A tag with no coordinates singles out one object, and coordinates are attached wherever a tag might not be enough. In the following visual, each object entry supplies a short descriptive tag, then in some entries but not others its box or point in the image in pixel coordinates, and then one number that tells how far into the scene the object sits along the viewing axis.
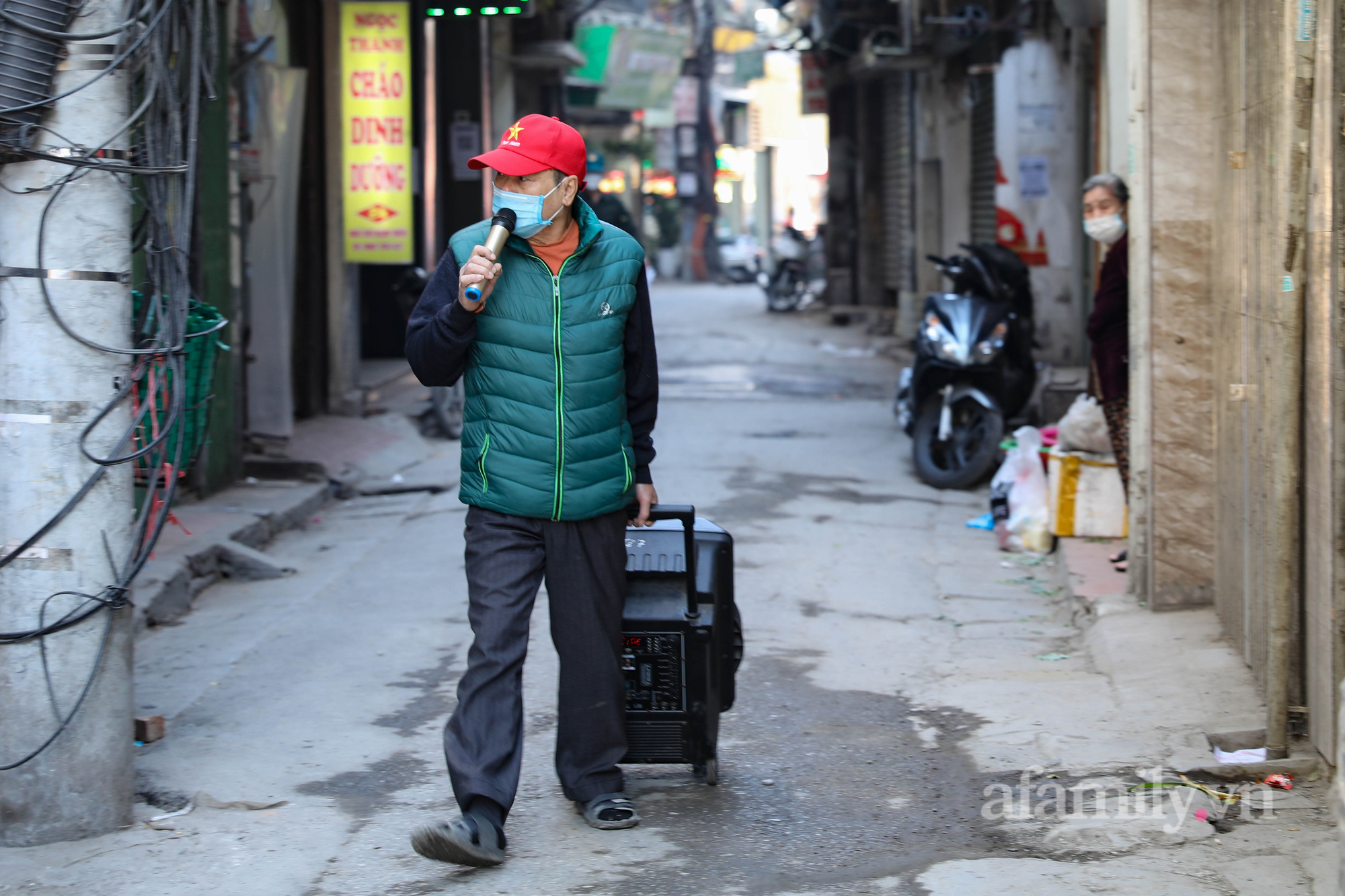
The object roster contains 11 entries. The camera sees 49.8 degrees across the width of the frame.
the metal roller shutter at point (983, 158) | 15.56
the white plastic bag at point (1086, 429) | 6.82
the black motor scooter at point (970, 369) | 8.86
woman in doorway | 6.21
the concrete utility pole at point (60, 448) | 3.59
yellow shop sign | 11.23
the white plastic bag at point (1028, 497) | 7.24
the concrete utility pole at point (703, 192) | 38.56
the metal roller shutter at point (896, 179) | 19.31
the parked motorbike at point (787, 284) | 24.84
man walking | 3.51
